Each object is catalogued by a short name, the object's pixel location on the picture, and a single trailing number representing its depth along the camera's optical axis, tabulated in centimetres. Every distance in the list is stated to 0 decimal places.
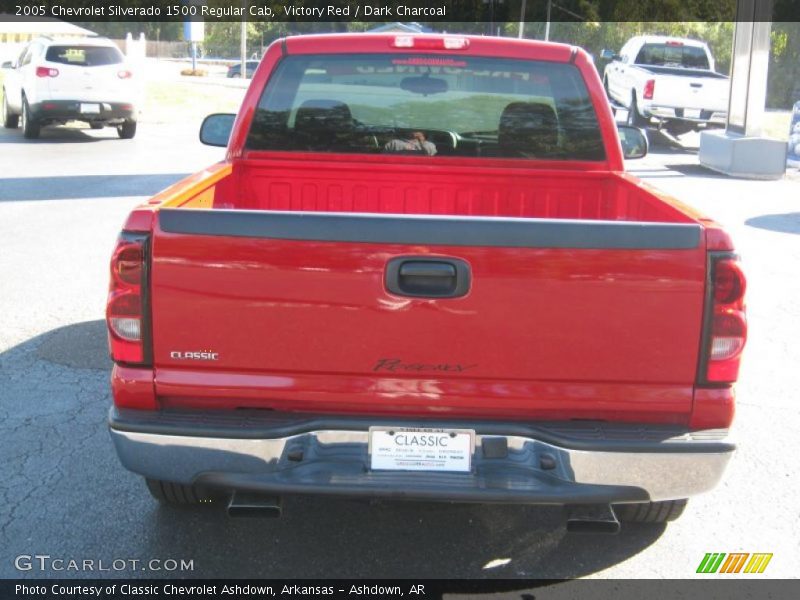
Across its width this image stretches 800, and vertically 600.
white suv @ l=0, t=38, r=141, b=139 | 1816
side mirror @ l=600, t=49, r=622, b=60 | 2488
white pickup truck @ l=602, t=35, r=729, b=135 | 2016
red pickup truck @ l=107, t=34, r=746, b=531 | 313
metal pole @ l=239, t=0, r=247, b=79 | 3812
